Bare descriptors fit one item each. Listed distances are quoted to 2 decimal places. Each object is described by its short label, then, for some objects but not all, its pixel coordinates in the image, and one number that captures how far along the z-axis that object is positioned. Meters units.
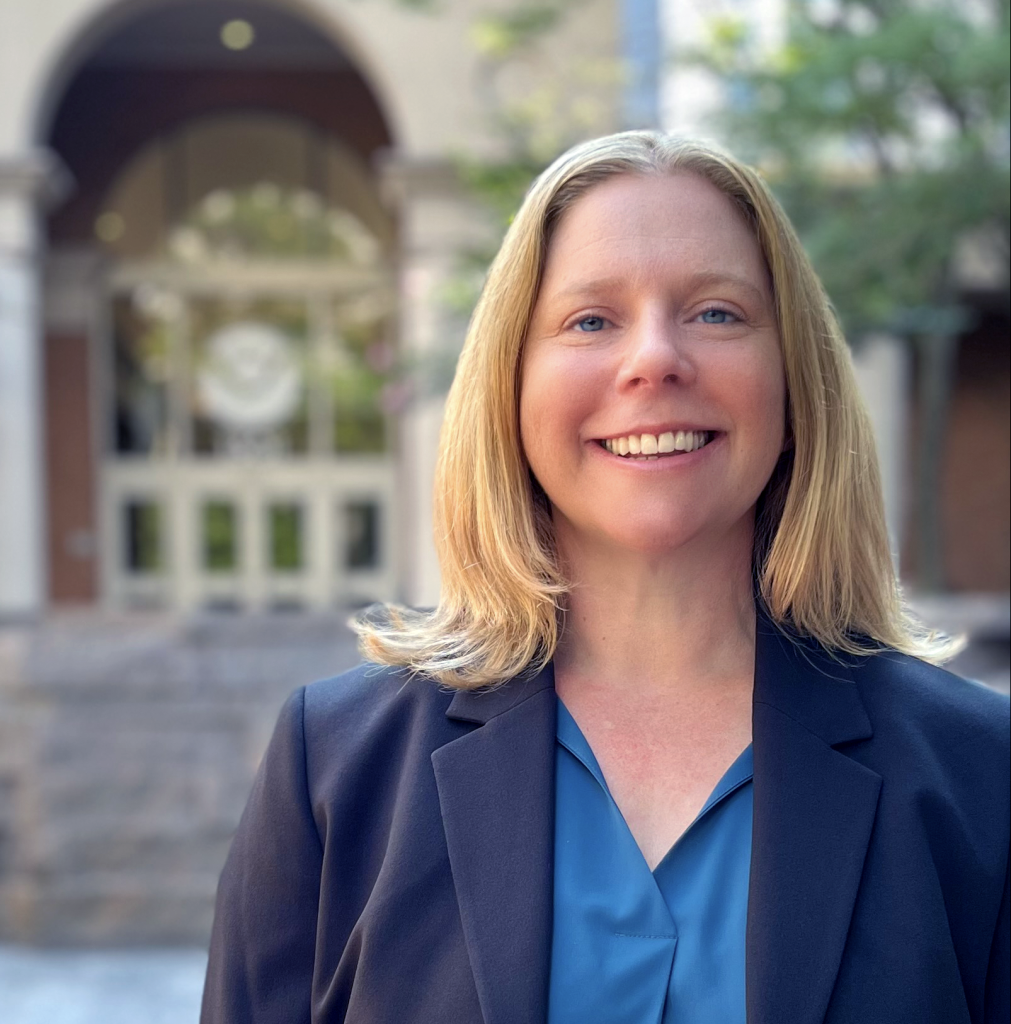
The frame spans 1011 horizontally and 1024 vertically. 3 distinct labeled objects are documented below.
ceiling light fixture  15.95
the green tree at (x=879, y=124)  8.21
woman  1.66
